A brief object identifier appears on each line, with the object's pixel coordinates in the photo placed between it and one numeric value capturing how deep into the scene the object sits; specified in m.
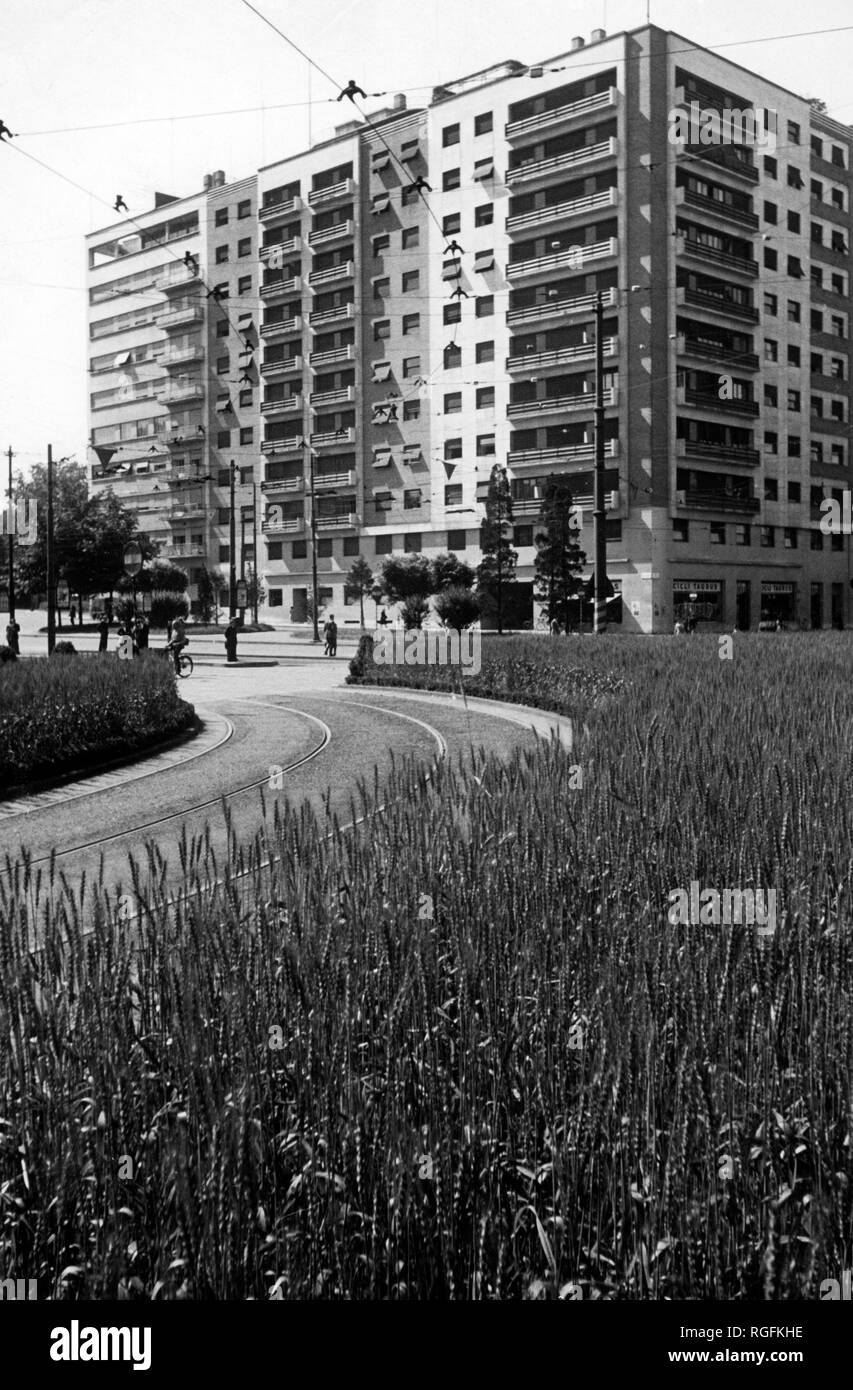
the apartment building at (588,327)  62.34
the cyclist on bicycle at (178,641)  32.97
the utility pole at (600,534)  26.17
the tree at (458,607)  44.69
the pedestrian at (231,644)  41.84
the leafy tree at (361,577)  70.88
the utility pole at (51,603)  41.06
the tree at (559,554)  59.25
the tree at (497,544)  62.84
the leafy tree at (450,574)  65.31
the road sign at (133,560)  72.06
